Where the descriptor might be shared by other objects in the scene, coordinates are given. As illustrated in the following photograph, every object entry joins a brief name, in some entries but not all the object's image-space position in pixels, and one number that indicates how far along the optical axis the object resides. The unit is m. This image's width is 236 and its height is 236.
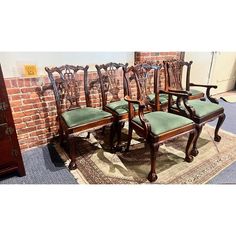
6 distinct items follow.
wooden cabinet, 1.54
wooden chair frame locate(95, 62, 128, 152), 2.12
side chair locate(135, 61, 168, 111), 2.06
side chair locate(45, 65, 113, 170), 1.82
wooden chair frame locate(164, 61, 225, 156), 1.96
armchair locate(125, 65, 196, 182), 1.63
